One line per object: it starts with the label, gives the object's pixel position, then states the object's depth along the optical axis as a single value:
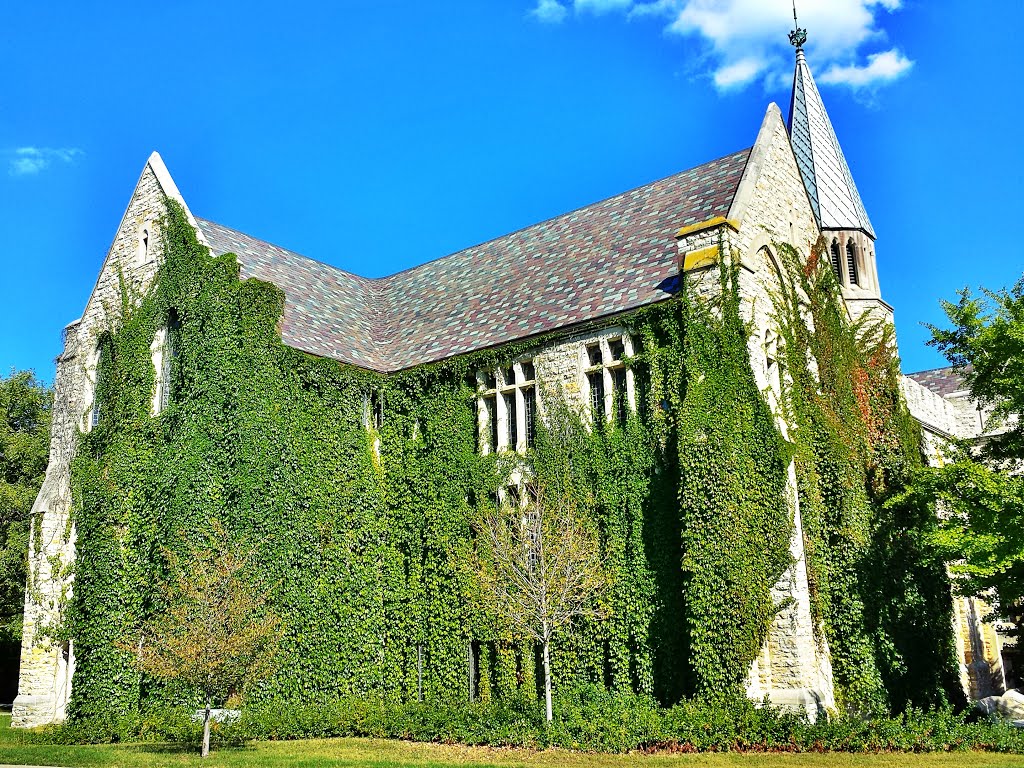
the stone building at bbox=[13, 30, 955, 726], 21.56
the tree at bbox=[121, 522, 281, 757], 16.55
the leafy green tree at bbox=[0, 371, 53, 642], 36.56
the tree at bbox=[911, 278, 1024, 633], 18.42
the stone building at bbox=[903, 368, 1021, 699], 29.64
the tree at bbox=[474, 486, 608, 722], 19.67
